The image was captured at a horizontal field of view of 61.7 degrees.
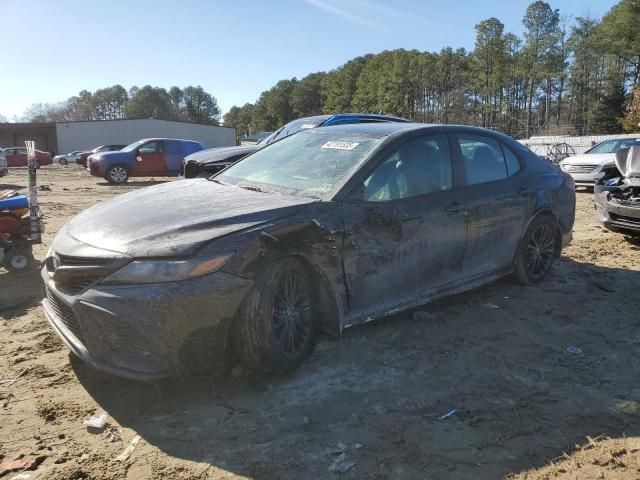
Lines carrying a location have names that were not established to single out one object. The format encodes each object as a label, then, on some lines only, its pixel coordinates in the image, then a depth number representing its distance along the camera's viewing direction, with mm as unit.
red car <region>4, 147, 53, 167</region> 33656
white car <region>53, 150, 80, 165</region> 39062
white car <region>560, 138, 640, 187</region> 14637
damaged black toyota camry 2809
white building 48062
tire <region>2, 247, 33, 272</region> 5680
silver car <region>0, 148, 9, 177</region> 17484
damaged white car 6871
